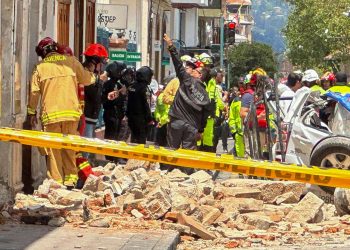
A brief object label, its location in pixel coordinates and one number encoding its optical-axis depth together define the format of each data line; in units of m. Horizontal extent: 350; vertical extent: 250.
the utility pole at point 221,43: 64.41
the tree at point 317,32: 65.31
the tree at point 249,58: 92.88
